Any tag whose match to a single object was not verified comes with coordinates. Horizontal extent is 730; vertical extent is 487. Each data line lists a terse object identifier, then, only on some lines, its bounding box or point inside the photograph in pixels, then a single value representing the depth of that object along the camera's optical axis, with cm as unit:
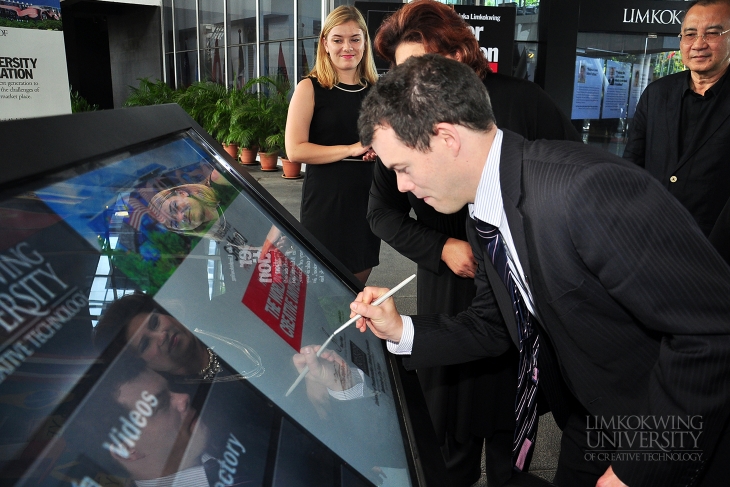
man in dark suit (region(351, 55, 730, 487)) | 100
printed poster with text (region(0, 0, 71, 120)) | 378
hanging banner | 495
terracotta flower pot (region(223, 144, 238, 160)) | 1201
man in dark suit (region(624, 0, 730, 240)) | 296
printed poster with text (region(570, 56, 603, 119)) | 849
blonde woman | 278
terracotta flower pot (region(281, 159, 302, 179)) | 1017
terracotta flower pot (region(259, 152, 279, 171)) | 1115
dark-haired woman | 182
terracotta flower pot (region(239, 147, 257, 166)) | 1182
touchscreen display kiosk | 52
